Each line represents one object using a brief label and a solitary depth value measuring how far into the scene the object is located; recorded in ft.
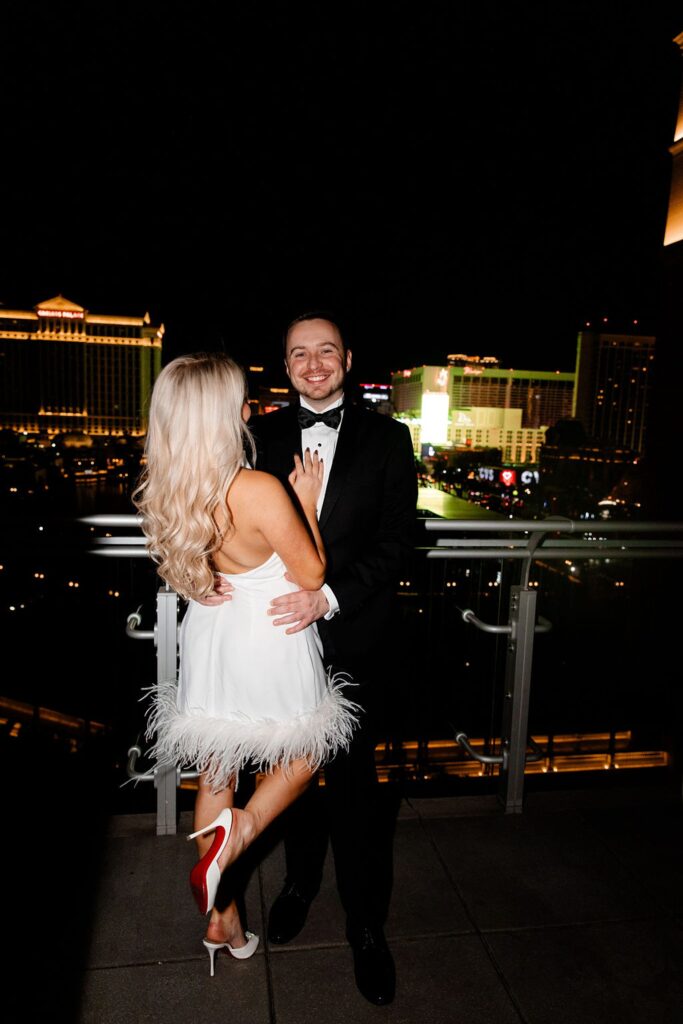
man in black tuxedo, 7.09
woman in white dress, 5.65
